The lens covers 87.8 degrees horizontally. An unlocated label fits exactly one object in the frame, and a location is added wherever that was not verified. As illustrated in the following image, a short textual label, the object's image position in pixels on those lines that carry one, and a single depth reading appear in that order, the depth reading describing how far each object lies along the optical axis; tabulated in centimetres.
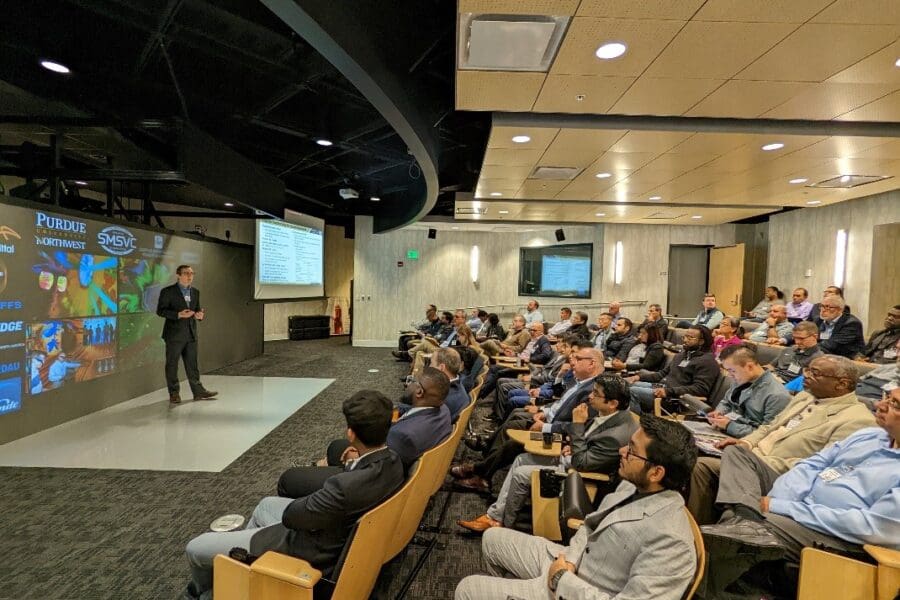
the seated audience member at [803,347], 418
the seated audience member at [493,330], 895
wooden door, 1052
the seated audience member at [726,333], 654
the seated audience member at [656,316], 709
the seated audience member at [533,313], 949
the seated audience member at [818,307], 573
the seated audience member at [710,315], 805
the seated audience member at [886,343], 485
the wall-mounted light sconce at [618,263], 1130
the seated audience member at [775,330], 648
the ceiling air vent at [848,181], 616
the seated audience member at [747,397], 327
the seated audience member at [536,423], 336
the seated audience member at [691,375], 447
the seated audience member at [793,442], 251
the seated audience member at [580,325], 735
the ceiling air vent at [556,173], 609
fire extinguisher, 1436
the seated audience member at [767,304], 814
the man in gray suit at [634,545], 143
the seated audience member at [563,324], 882
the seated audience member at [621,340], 662
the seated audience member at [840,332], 527
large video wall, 432
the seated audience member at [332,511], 174
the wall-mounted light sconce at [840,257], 812
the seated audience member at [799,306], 754
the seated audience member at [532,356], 641
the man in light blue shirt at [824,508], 184
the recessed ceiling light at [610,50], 297
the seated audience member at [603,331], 743
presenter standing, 586
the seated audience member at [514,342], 703
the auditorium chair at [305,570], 153
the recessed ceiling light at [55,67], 417
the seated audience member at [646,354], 580
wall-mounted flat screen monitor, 1183
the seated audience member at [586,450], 249
